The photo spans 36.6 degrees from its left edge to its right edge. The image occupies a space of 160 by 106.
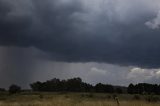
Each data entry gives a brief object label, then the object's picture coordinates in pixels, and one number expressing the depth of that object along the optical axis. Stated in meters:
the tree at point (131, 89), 77.68
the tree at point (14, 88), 83.40
